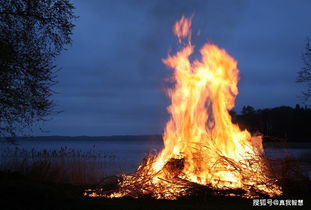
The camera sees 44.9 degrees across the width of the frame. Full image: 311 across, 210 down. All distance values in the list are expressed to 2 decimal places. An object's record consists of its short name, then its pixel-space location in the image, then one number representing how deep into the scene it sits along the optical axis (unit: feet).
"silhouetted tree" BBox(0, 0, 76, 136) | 31.91
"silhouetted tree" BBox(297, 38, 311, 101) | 52.47
